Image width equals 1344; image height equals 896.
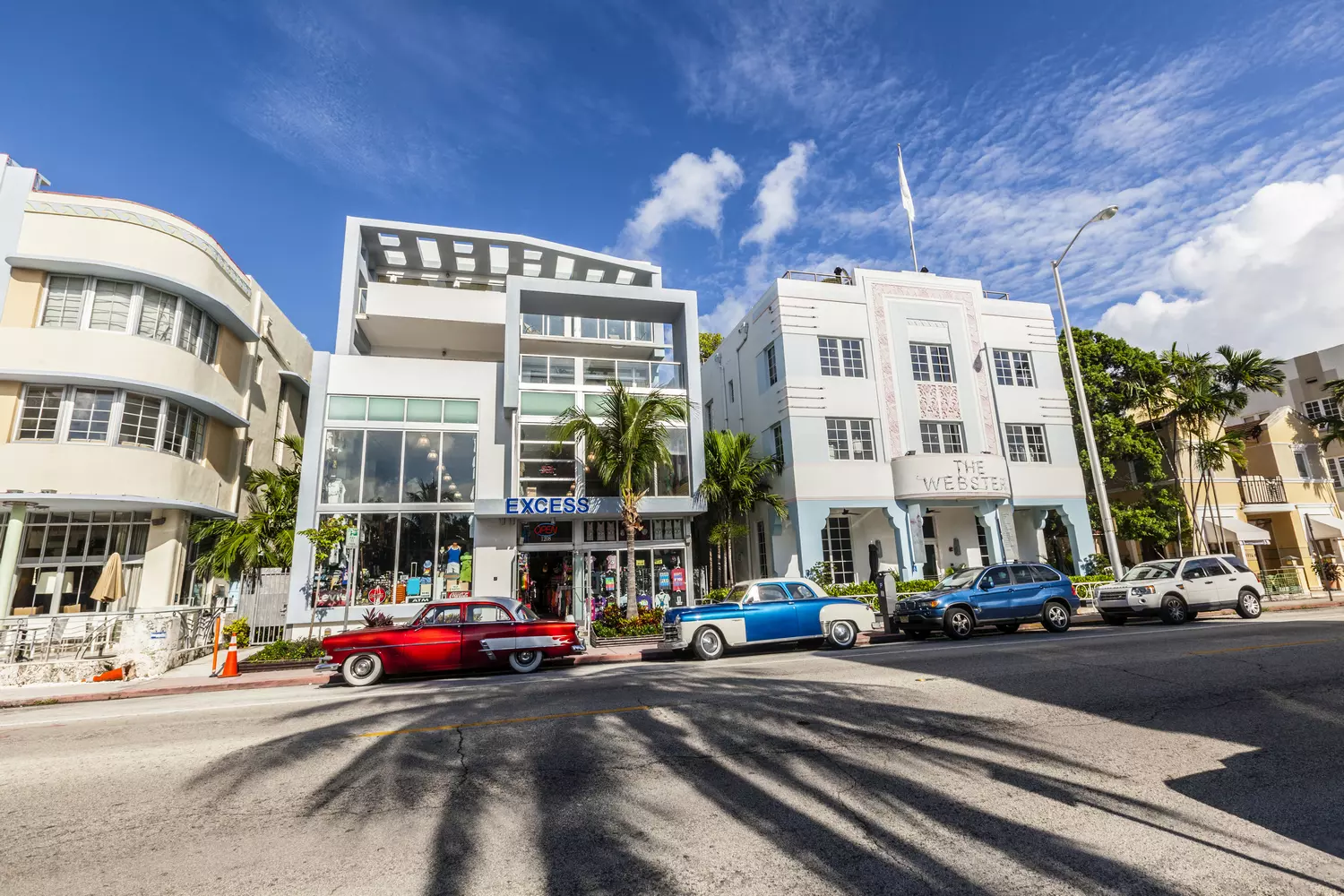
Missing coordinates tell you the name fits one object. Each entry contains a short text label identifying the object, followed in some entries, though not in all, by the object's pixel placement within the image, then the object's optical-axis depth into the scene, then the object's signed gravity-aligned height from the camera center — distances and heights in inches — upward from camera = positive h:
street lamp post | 768.3 +136.8
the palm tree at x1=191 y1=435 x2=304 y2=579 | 793.6 +79.1
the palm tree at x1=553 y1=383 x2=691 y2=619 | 731.4 +168.0
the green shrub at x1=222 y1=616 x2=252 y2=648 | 638.6 -34.2
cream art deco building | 677.3 +239.7
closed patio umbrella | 628.7 +19.8
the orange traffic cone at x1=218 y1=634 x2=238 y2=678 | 556.1 -57.5
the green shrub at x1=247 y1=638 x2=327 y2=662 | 580.7 -52.0
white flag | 1133.1 +668.1
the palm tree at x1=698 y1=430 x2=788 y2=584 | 862.5 +134.2
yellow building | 1074.1 +100.9
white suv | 641.0 -30.5
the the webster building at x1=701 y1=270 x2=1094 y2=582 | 885.8 +225.2
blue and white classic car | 520.4 -35.1
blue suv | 588.7 -31.8
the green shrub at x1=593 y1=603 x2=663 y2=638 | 667.3 -44.6
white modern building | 759.1 +148.8
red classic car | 464.4 -39.6
